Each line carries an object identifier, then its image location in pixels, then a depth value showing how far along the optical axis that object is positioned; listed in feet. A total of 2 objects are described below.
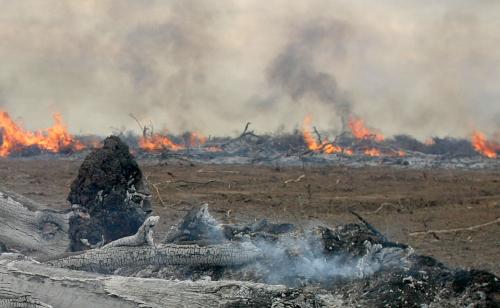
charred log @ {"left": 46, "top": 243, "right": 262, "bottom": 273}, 36.22
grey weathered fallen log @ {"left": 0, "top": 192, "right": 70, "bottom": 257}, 47.06
